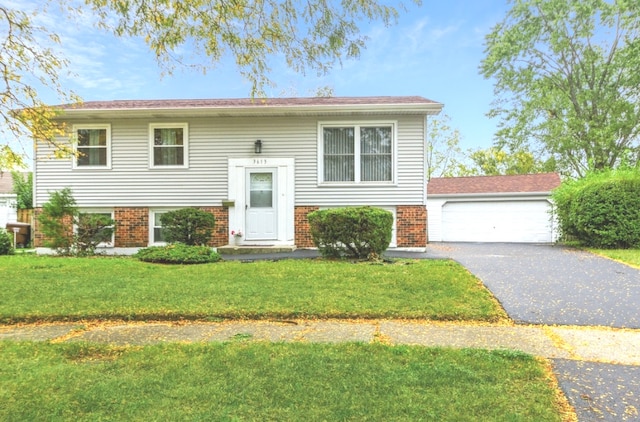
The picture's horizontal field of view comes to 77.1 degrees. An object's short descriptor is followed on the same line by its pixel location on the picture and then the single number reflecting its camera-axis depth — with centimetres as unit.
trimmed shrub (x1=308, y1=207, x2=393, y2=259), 823
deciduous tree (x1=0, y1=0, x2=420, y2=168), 468
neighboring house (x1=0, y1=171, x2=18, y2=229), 1961
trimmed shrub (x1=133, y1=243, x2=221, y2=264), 870
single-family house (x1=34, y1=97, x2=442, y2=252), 1088
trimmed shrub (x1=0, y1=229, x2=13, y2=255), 1114
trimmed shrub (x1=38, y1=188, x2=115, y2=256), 999
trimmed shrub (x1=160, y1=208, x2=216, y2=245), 1012
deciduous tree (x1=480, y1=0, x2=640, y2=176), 2064
